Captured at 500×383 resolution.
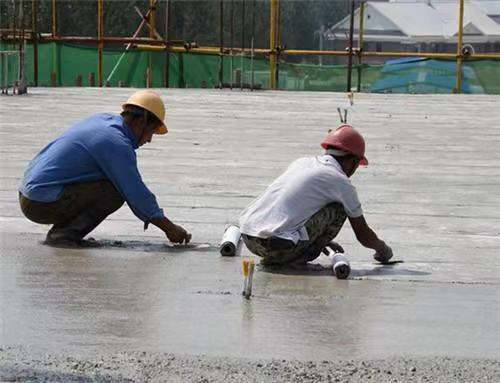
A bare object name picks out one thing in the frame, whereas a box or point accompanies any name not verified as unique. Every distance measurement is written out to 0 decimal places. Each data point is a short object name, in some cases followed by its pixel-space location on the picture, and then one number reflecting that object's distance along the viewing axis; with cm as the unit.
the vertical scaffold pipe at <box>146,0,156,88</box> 3453
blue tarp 3525
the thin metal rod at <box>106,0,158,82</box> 3334
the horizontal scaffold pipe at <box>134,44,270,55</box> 3456
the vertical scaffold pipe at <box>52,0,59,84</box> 3462
